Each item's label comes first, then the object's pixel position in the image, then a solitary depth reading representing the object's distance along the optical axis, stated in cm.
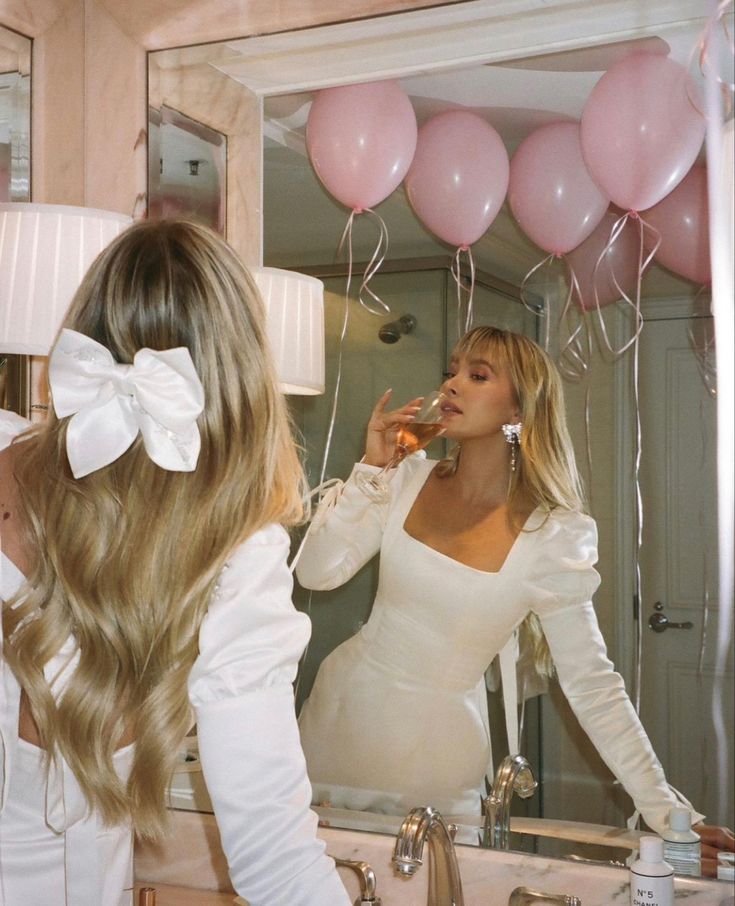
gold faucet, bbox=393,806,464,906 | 127
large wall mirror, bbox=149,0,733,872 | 131
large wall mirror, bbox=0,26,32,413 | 168
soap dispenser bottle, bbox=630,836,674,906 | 123
